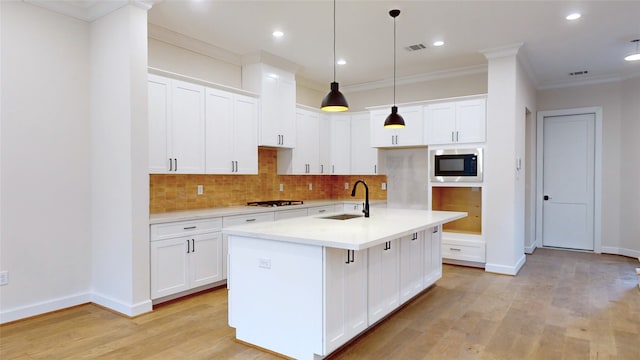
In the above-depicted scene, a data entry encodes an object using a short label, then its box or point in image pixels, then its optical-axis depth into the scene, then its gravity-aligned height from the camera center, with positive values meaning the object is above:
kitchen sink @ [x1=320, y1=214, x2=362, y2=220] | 3.67 -0.42
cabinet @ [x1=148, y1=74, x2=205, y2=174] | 3.84 +0.51
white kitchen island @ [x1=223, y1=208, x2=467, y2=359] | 2.46 -0.76
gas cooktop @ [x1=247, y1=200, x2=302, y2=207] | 5.23 -0.41
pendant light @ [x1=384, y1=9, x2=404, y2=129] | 4.06 +0.56
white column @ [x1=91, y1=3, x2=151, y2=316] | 3.42 +0.11
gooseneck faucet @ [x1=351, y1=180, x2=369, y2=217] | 3.61 -0.36
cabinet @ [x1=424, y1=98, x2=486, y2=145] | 5.08 +0.72
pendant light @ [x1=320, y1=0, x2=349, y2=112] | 3.37 +0.64
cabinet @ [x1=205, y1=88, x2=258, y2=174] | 4.43 +0.51
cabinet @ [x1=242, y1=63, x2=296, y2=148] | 5.10 +1.02
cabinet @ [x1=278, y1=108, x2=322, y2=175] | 5.80 +0.36
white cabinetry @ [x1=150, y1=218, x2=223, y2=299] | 3.63 -0.83
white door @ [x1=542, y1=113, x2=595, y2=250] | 6.34 -0.12
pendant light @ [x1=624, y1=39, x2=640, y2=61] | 4.48 +1.38
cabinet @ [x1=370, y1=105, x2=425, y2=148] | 5.59 +0.66
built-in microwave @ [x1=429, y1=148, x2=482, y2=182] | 5.11 +0.12
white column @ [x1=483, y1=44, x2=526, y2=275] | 4.82 +0.12
